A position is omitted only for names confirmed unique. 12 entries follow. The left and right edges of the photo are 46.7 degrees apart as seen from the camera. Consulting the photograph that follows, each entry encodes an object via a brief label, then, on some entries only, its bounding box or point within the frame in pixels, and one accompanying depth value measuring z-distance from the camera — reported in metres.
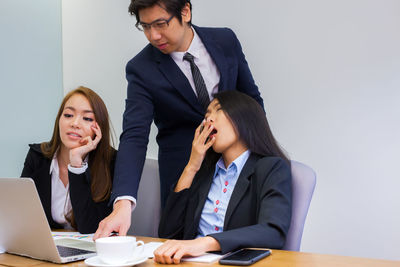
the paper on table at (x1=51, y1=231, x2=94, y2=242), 1.62
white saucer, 1.07
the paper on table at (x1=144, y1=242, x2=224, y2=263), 1.14
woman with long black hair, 1.55
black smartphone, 1.07
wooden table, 1.06
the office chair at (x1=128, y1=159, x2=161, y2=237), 1.95
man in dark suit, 1.78
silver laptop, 1.19
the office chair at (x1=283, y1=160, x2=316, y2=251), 1.46
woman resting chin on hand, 1.92
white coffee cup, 1.06
